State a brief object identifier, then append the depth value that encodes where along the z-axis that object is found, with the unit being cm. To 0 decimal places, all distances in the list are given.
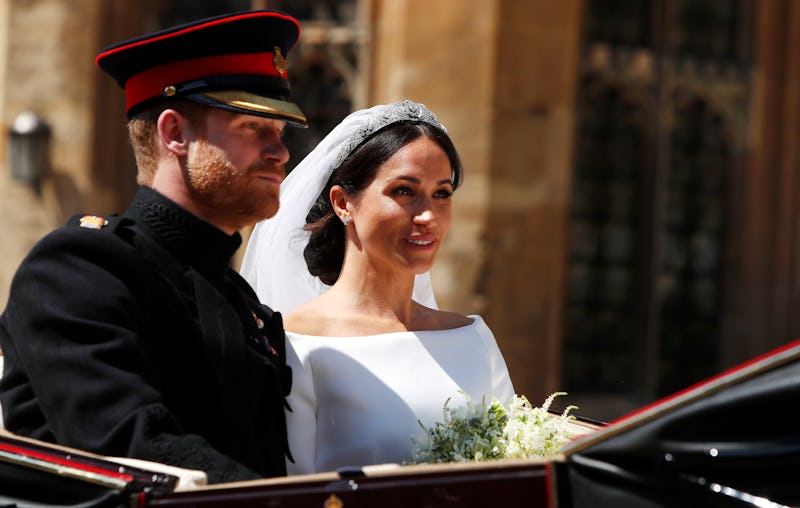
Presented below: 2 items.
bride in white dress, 590
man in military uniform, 428
